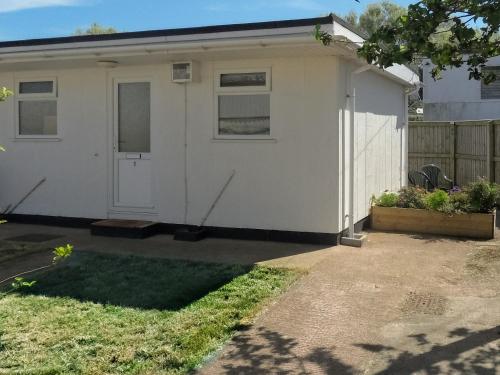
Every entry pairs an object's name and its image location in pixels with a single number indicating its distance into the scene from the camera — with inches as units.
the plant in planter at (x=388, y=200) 376.2
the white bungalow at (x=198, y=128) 311.4
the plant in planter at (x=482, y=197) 348.2
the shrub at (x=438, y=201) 351.6
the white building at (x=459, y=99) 895.7
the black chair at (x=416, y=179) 509.8
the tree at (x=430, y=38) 152.3
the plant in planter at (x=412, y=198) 364.8
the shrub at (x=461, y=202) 353.4
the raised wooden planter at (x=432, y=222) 343.3
